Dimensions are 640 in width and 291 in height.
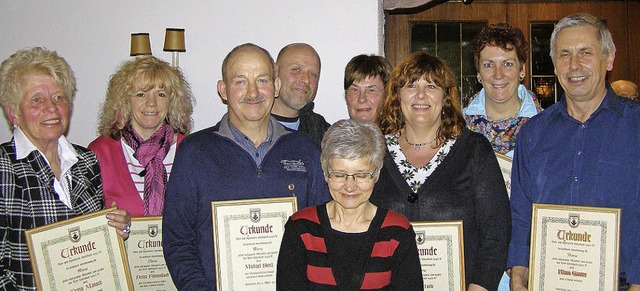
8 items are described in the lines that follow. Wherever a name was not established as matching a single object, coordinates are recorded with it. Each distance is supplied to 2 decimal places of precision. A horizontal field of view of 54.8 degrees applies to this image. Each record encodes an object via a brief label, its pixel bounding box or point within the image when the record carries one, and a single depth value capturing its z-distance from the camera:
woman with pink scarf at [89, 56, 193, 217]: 3.63
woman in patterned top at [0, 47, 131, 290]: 2.91
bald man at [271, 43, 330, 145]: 4.47
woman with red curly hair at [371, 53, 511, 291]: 2.97
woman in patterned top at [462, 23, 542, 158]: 3.75
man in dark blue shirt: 2.90
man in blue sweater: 2.91
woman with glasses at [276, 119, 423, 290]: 2.61
